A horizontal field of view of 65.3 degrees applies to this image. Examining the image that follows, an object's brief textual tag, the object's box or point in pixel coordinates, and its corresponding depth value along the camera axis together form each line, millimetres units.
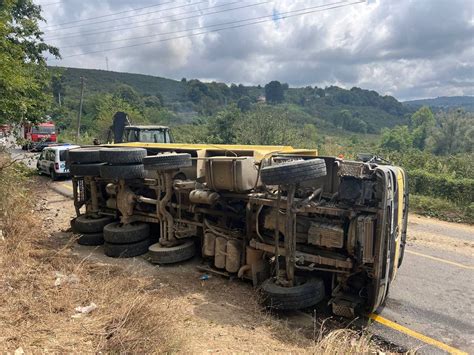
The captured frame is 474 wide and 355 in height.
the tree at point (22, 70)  8320
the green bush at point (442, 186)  12305
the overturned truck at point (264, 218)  4426
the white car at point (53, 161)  16234
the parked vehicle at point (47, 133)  32875
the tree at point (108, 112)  40316
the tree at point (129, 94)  78831
